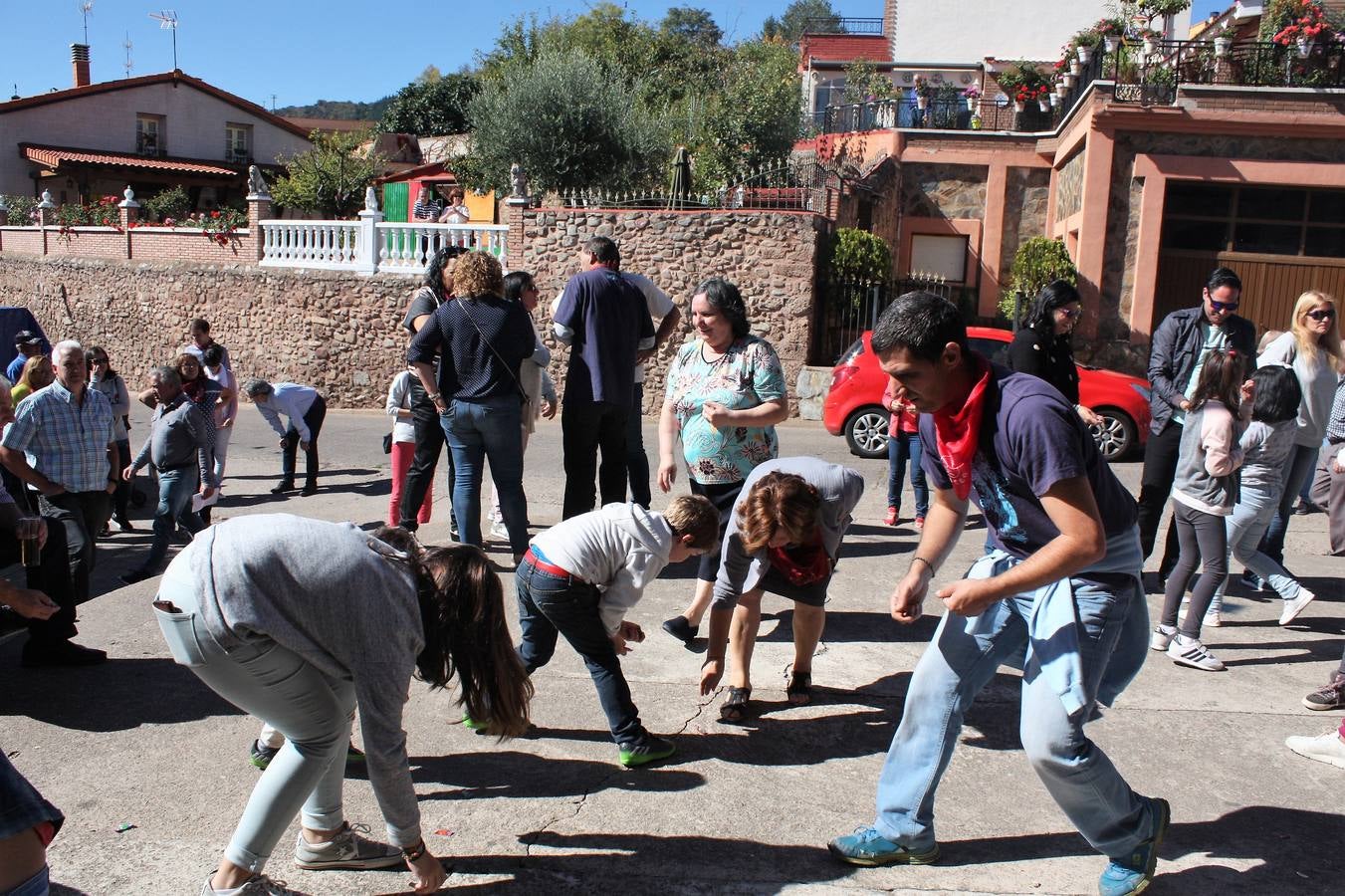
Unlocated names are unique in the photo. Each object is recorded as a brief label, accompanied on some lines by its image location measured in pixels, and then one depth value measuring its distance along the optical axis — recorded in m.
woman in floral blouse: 5.24
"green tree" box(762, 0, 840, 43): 83.40
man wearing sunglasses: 5.80
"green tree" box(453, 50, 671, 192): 21.66
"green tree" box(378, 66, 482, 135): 43.78
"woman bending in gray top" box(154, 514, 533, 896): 2.73
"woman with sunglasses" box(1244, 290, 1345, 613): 5.81
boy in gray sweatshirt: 3.84
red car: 10.93
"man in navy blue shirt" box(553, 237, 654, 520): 6.26
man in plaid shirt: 5.38
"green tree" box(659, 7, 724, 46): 54.91
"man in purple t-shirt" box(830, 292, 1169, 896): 2.87
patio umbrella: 15.29
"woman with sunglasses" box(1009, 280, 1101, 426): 5.42
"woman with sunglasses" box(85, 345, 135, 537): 7.77
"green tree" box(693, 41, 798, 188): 23.16
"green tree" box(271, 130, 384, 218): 28.62
